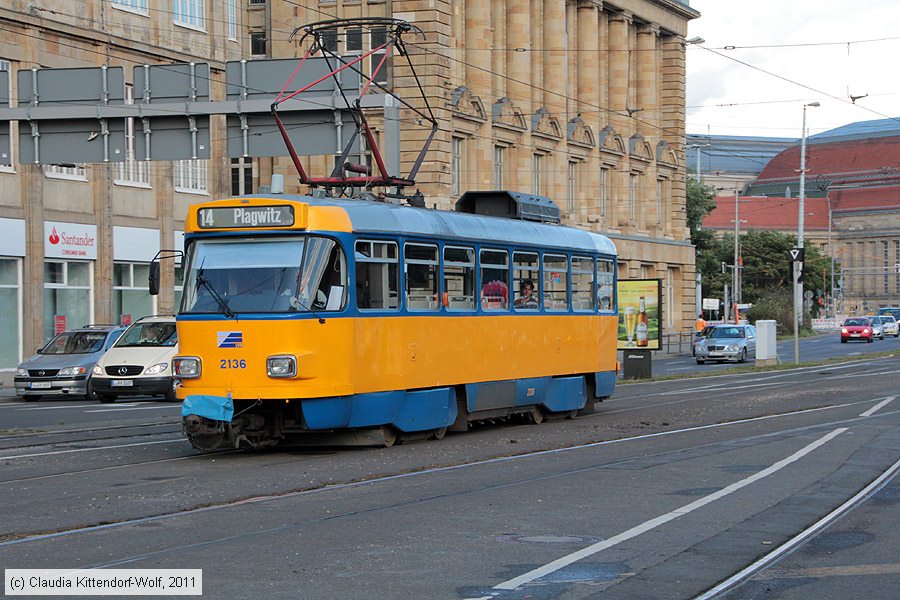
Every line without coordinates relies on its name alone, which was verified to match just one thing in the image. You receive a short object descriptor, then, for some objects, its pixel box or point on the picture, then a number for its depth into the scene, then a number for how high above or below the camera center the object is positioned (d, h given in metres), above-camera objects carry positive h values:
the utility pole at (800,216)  49.83 +4.48
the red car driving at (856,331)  86.31 -2.14
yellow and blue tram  16.95 -0.29
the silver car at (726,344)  58.62 -1.96
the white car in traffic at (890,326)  104.38 -2.26
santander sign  42.59 +1.62
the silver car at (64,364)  33.81 -1.49
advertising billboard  42.84 -0.59
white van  31.17 -1.48
